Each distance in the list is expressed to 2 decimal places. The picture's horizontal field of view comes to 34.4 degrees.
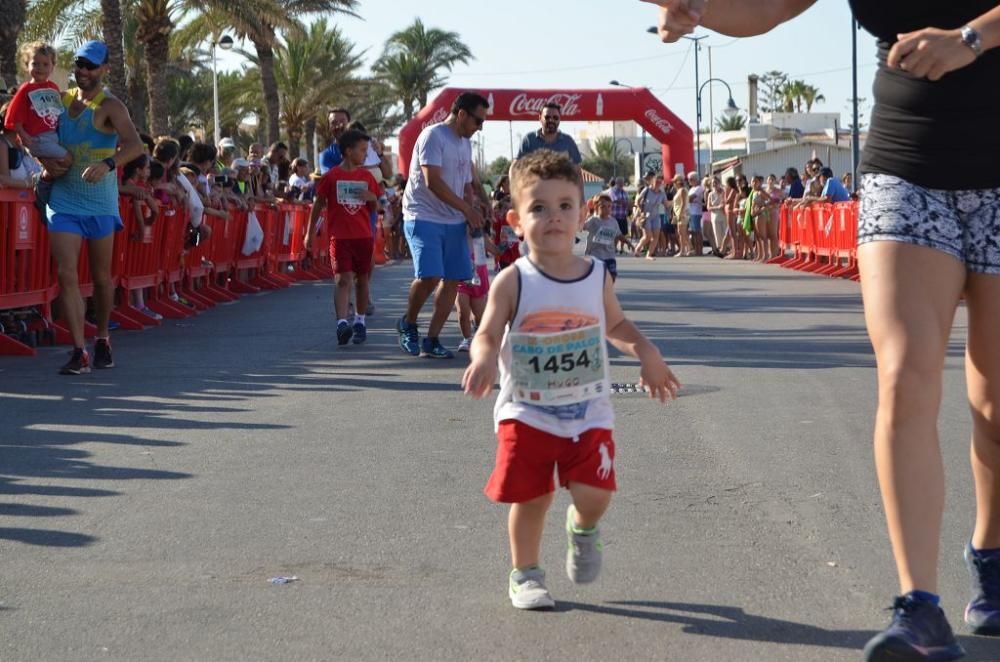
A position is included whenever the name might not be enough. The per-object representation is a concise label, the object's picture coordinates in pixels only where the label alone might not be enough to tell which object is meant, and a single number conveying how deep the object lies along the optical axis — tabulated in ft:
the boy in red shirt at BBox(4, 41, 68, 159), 36.06
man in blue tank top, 33.65
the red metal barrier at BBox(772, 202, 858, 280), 78.12
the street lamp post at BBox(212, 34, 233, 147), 158.10
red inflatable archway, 137.90
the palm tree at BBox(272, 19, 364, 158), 184.65
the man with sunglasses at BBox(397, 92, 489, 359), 37.24
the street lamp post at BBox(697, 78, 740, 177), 234.79
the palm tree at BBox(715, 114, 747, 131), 486.79
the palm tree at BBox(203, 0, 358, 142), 122.01
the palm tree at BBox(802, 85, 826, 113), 469.98
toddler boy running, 14.48
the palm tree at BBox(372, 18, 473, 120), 237.04
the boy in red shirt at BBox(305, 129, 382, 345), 43.19
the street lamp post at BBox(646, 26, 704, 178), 229.45
